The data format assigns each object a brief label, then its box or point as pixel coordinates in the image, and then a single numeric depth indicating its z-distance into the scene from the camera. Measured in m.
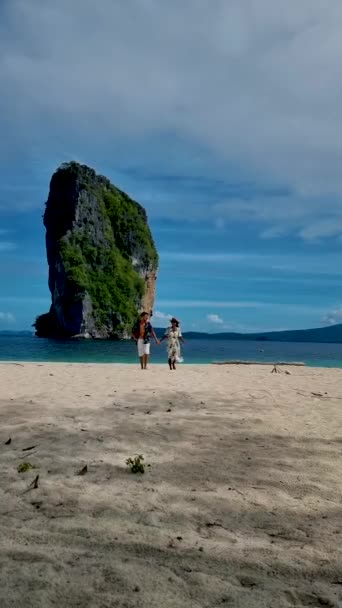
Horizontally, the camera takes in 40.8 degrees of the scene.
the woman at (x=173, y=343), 18.74
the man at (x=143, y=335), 18.03
